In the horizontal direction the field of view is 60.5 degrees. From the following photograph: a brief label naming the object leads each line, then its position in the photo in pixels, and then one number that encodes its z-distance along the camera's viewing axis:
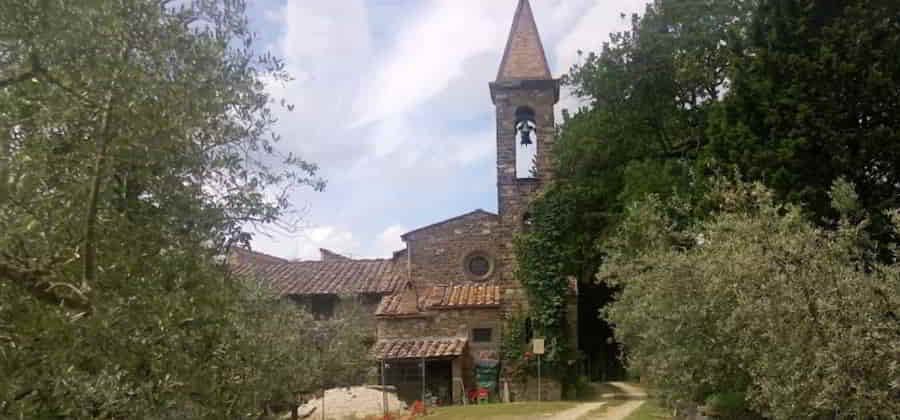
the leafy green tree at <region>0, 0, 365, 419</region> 4.14
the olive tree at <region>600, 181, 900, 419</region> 8.41
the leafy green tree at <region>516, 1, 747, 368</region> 24.89
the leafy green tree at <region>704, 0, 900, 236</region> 16.61
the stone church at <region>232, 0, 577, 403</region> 26.00
